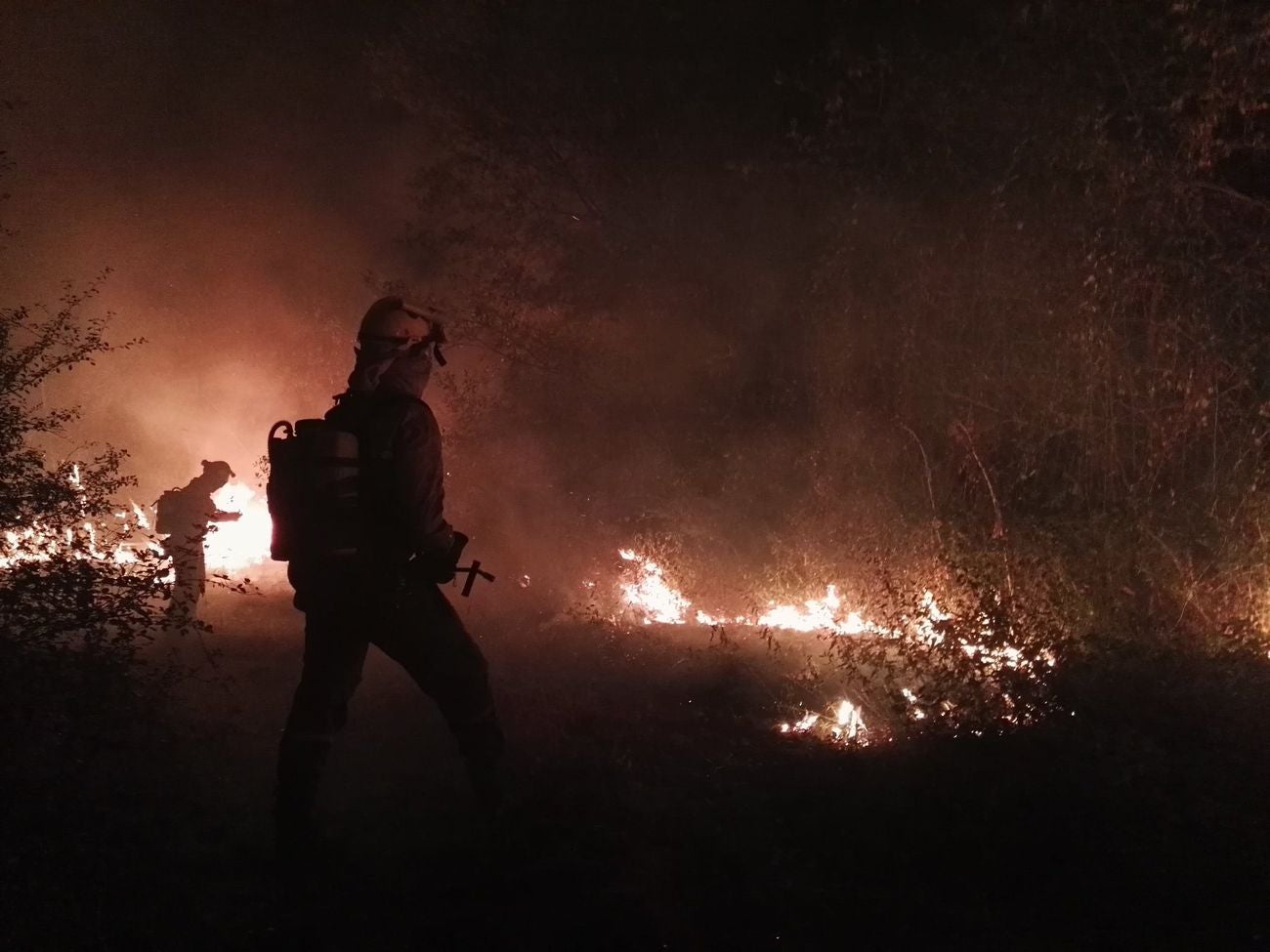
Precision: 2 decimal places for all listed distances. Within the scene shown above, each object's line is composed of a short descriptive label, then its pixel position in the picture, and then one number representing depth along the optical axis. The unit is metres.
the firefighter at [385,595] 4.06
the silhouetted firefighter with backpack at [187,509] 7.97
